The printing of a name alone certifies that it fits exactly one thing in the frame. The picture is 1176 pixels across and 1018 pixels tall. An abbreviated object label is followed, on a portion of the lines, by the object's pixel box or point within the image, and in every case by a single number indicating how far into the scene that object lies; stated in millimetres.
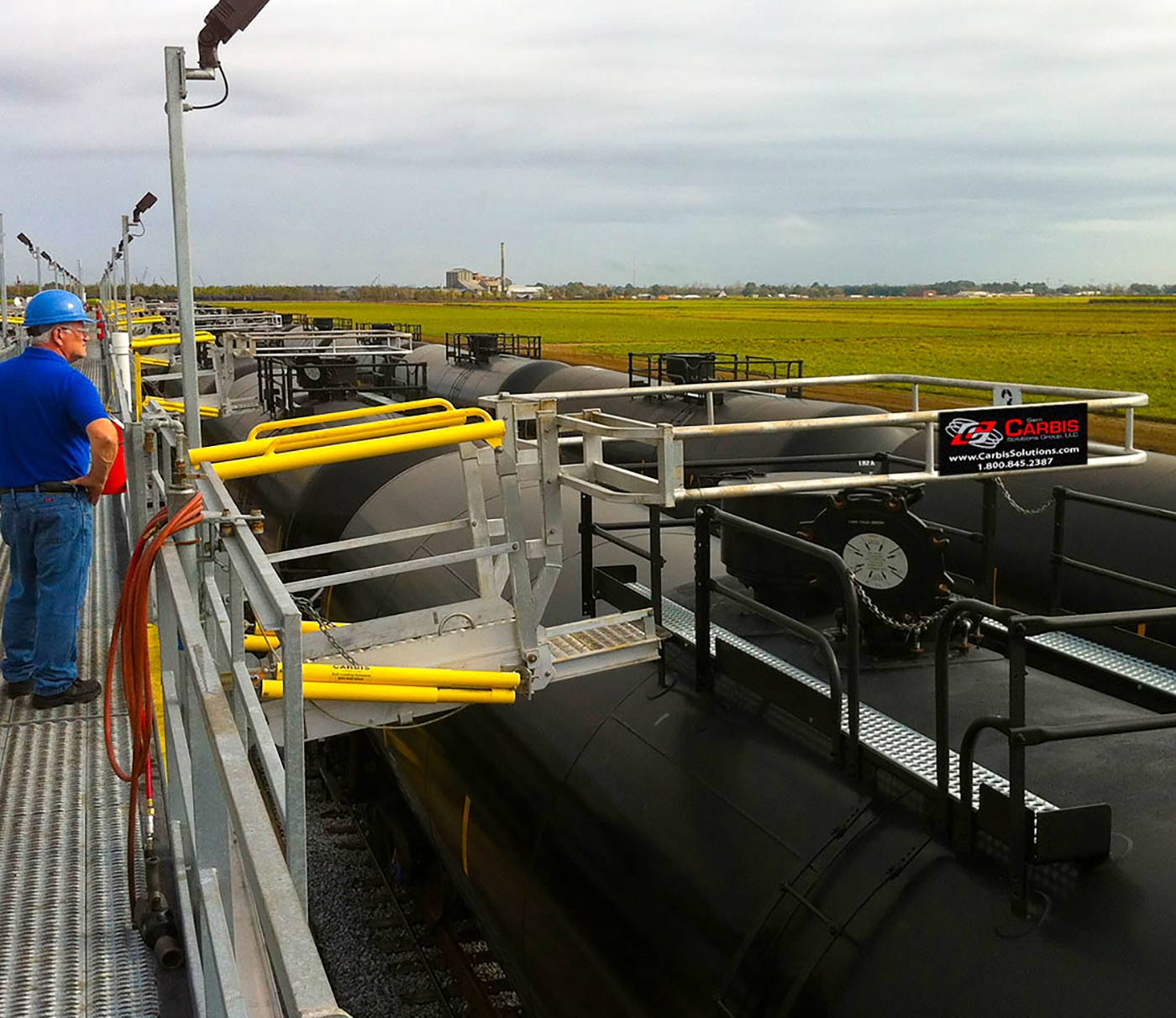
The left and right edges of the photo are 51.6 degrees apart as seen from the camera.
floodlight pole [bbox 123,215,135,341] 25797
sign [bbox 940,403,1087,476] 5535
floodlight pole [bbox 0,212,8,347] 33769
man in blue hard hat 6699
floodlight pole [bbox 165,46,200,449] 7957
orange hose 4270
